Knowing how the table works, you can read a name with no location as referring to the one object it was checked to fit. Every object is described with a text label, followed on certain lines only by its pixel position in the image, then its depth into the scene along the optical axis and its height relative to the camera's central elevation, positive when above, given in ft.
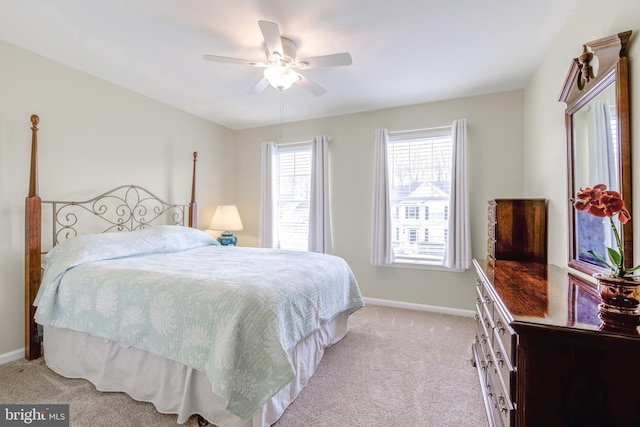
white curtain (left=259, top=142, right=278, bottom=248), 14.55 +0.98
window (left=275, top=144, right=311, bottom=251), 14.26 +1.17
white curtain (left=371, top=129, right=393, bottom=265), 12.28 +0.52
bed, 4.94 -2.01
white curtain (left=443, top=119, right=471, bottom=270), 11.03 +0.49
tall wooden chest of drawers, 7.44 -0.25
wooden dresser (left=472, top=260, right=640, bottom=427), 2.94 -1.58
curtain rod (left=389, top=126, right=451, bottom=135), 11.58 +3.74
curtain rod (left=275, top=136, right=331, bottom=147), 13.99 +3.75
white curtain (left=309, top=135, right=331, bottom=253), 13.35 +1.01
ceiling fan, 6.77 +3.89
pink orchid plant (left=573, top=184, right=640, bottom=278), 3.07 +0.16
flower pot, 2.97 -0.86
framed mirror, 4.36 +1.50
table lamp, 13.56 -0.20
